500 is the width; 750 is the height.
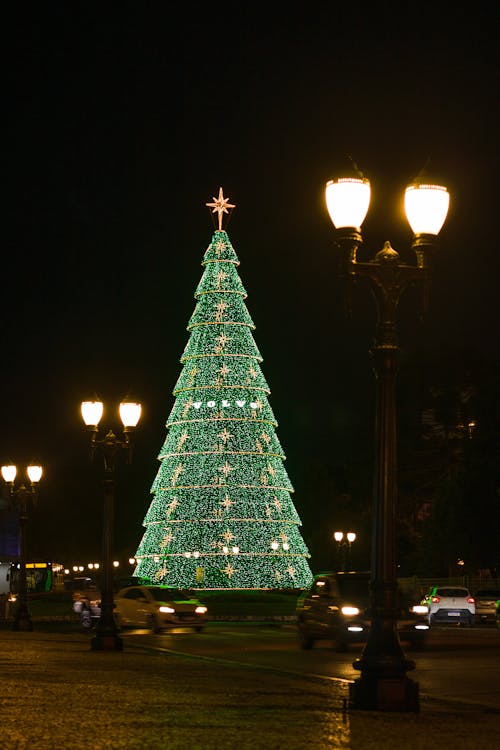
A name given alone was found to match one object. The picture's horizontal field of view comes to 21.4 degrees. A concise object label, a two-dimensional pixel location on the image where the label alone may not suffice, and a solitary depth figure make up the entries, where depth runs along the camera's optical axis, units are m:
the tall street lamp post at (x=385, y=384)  13.88
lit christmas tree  54.69
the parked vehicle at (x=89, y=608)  37.59
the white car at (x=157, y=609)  35.34
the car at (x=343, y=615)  26.72
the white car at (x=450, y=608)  44.53
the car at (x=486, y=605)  49.72
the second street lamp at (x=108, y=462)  27.00
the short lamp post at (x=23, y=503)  36.91
